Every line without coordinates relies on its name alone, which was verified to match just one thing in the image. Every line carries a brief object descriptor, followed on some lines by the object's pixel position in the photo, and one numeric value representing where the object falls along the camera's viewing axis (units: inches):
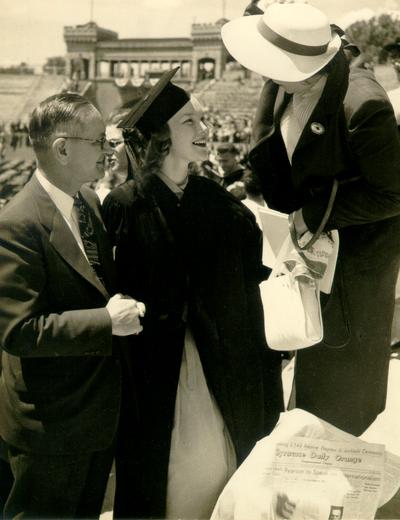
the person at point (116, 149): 147.6
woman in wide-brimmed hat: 80.4
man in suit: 76.0
